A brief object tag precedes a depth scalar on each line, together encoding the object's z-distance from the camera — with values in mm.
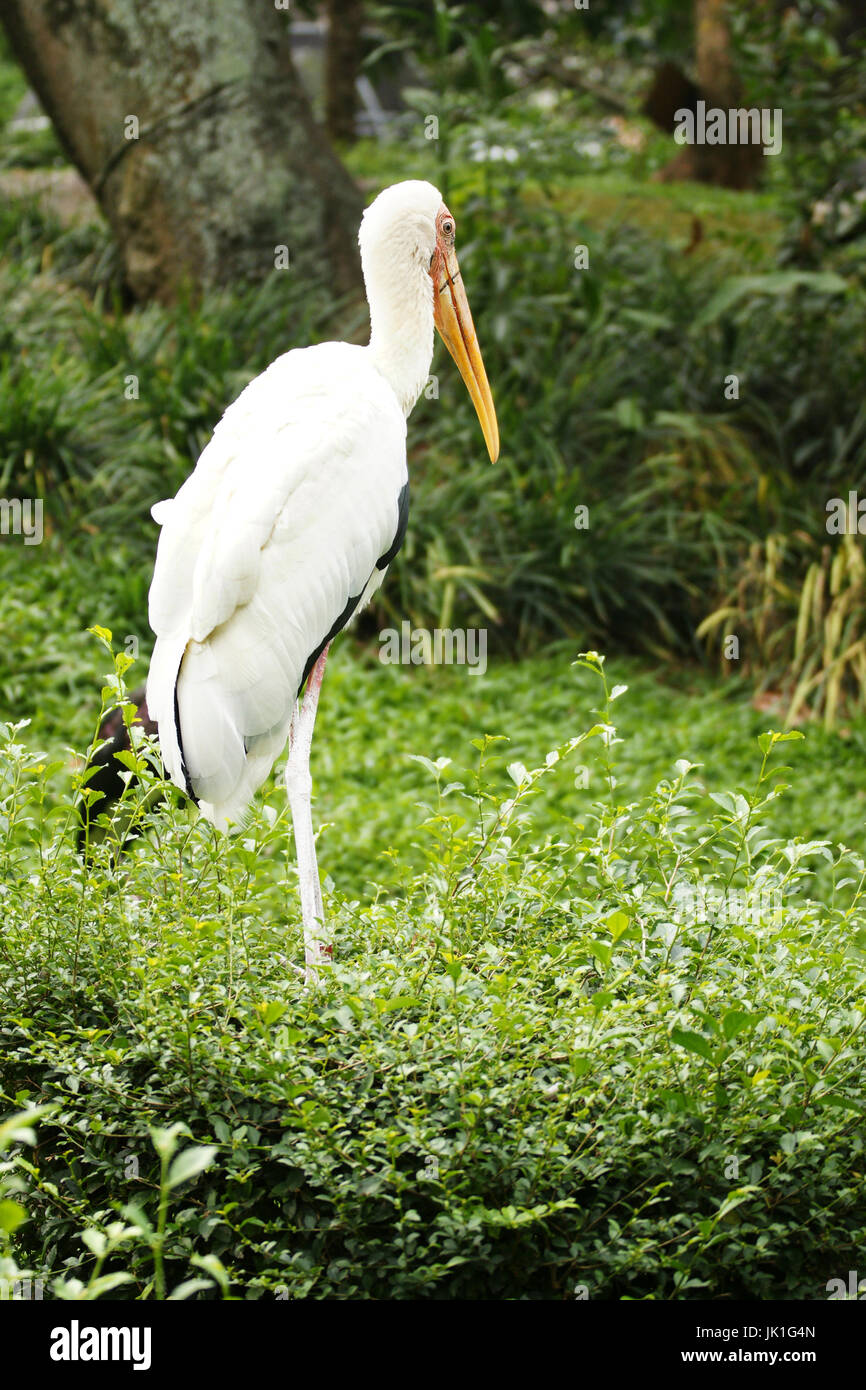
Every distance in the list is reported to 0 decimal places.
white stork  5914
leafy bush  4590
